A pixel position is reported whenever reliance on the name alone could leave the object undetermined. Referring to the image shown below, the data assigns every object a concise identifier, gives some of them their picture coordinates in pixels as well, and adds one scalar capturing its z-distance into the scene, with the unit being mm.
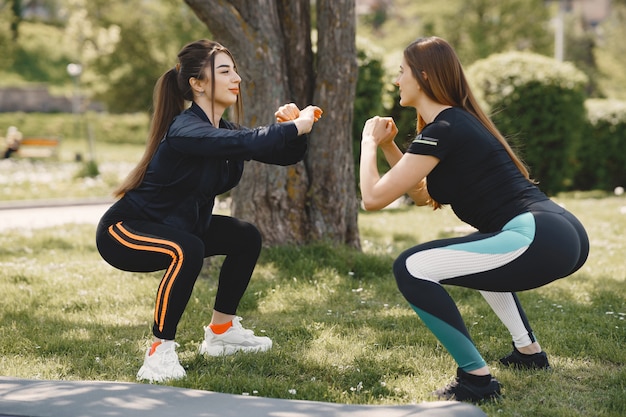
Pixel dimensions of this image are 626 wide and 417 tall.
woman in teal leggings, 3188
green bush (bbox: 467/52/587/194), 12211
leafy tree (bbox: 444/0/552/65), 33344
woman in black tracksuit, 3639
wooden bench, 21953
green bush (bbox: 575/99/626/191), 14312
